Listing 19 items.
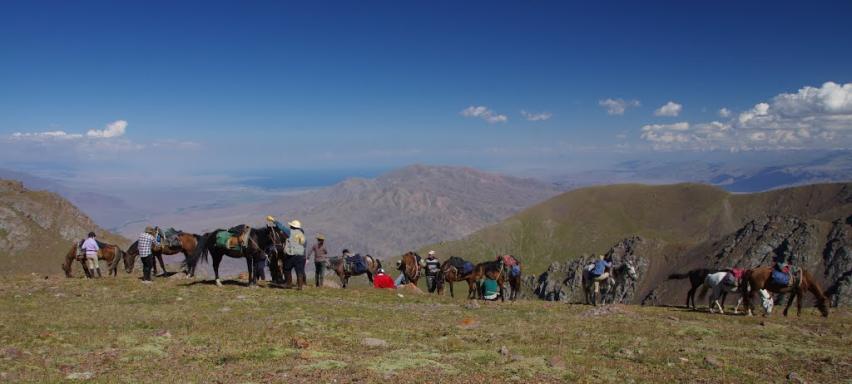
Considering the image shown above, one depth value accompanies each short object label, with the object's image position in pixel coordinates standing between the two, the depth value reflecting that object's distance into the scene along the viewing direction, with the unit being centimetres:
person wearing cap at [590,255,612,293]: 2670
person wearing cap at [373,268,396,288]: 3020
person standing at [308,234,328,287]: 2735
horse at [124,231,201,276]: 2776
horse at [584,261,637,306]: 2691
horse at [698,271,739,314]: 2404
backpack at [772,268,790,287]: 2246
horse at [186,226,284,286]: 2377
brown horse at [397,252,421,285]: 3178
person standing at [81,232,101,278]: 2788
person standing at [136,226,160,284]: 2480
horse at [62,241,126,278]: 3092
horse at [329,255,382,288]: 3225
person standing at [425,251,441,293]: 3107
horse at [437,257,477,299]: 2946
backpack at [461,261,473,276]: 2923
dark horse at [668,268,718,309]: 2738
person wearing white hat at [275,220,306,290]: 2353
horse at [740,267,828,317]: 2255
